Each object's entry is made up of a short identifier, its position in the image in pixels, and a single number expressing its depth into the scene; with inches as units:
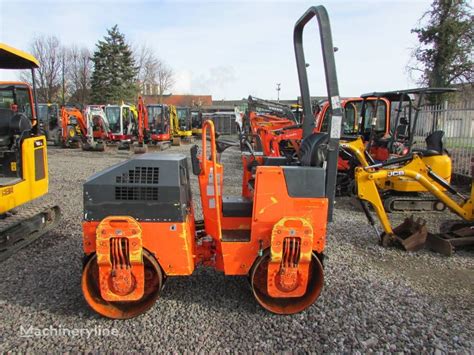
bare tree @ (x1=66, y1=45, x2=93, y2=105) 1748.3
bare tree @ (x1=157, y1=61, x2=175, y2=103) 2066.1
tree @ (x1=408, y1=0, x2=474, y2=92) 739.4
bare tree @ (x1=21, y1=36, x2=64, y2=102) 1605.7
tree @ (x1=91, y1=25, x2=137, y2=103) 1621.6
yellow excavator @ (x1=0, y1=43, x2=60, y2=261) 191.0
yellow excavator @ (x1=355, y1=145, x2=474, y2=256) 201.3
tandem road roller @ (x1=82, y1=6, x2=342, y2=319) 124.1
